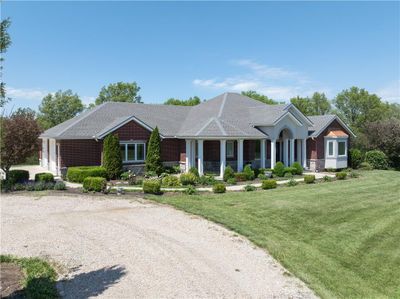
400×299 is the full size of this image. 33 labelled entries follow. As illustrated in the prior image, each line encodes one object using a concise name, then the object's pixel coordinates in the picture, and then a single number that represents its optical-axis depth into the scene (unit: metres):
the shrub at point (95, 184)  19.98
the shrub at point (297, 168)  29.36
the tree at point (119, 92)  65.75
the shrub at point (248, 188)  21.66
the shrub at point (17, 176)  21.63
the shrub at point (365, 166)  34.86
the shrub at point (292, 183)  23.86
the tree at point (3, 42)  7.67
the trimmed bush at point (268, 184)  22.39
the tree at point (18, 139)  21.04
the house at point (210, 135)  26.95
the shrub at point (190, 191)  20.28
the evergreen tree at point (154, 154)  27.19
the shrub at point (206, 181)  23.92
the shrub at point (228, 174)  25.31
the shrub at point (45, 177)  22.43
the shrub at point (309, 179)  24.92
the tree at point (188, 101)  66.76
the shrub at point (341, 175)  27.39
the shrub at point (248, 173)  26.14
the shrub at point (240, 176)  25.66
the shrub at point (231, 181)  24.36
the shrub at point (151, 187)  19.88
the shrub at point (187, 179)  23.36
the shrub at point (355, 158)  35.16
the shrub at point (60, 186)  20.55
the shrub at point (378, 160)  35.78
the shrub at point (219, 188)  20.67
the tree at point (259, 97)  67.85
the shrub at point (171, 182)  23.03
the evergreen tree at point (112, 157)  25.09
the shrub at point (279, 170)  28.23
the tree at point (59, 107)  60.56
